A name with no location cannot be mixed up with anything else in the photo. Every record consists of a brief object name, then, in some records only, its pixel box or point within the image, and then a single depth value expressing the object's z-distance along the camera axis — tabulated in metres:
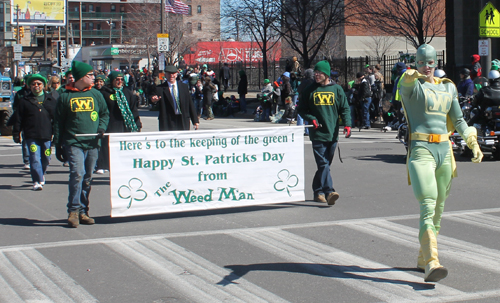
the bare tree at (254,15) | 32.69
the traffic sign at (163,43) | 27.78
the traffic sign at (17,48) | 46.00
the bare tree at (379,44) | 55.28
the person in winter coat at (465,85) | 16.11
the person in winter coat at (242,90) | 28.52
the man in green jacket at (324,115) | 8.88
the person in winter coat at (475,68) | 18.44
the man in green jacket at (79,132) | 7.86
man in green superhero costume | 5.42
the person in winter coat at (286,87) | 23.42
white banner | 7.91
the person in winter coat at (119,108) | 11.12
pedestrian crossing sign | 17.67
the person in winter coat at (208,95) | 27.48
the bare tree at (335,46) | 54.97
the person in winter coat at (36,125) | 10.78
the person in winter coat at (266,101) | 24.98
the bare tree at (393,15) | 27.11
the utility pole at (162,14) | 29.95
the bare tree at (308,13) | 29.70
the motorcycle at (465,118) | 14.04
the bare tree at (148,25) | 56.03
